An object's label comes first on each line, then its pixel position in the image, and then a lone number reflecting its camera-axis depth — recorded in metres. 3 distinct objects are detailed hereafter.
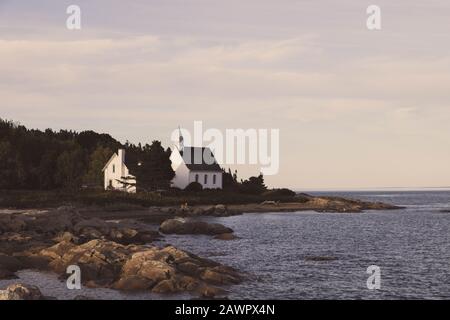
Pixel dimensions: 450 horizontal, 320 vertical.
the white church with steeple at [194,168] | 101.81
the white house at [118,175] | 96.19
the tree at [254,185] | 107.59
